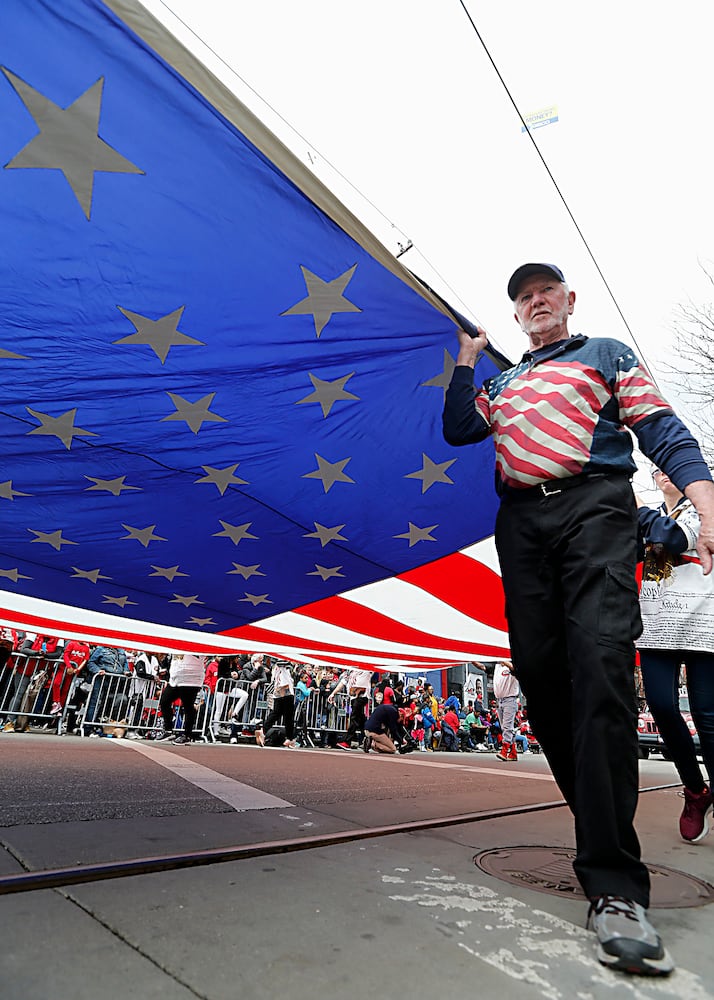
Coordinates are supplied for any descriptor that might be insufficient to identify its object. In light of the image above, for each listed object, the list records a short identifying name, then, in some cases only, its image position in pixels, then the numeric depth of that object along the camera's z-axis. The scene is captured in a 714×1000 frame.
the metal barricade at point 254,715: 10.77
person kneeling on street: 9.46
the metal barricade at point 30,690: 8.53
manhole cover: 1.48
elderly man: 1.23
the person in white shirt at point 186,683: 8.38
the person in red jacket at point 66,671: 9.08
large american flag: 1.50
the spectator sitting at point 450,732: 13.23
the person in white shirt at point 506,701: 8.63
